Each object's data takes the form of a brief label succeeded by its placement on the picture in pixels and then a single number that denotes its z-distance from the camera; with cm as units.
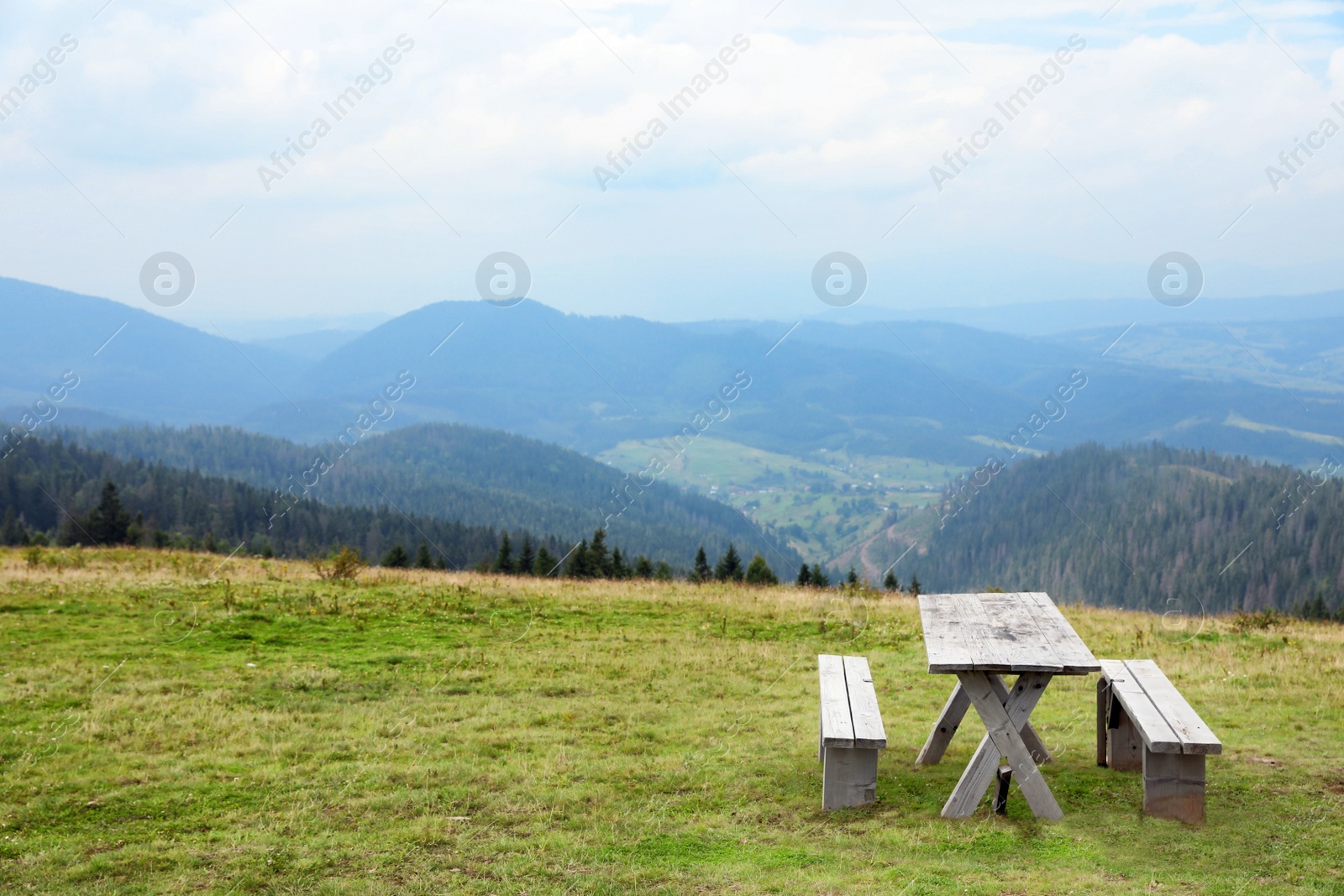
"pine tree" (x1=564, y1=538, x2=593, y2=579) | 3203
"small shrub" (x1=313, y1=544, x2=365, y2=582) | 2027
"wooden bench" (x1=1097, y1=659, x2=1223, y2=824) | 704
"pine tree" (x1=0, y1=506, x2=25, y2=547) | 4956
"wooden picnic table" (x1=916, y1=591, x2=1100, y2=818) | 690
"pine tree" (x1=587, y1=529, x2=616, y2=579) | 3244
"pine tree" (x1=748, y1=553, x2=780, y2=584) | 3011
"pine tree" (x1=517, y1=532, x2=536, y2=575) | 3697
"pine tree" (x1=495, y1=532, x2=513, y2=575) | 3703
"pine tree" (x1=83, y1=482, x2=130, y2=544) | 3741
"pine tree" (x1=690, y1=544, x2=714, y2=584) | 2656
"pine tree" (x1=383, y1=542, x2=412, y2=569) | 3297
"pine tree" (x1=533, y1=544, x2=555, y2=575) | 3422
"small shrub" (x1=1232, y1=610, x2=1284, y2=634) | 1722
